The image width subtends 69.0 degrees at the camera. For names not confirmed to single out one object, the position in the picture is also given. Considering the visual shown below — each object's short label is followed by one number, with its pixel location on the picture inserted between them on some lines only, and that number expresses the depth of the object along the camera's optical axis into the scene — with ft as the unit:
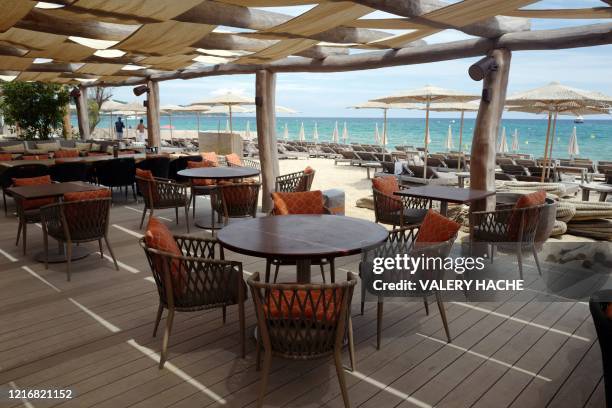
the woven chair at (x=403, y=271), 9.30
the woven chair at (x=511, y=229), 14.15
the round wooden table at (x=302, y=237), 8.70
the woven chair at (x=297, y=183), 20.93
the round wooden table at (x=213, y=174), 20.37
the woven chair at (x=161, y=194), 19.79
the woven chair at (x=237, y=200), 18.12
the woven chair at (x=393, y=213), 17.65
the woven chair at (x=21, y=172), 22.94
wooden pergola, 12.74
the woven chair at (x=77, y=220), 13.75
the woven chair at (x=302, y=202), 13.46
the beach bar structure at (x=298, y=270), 8.40
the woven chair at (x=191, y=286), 8.80
